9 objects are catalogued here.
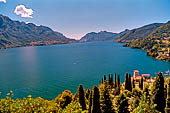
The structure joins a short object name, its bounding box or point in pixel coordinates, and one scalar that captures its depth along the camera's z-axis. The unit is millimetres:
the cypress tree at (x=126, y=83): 56469
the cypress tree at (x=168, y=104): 24906
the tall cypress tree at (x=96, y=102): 28973
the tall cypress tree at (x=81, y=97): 36328
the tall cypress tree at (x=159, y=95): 28141
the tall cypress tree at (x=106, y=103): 28969
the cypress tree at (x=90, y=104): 32097
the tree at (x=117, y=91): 54388
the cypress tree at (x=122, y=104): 29989
